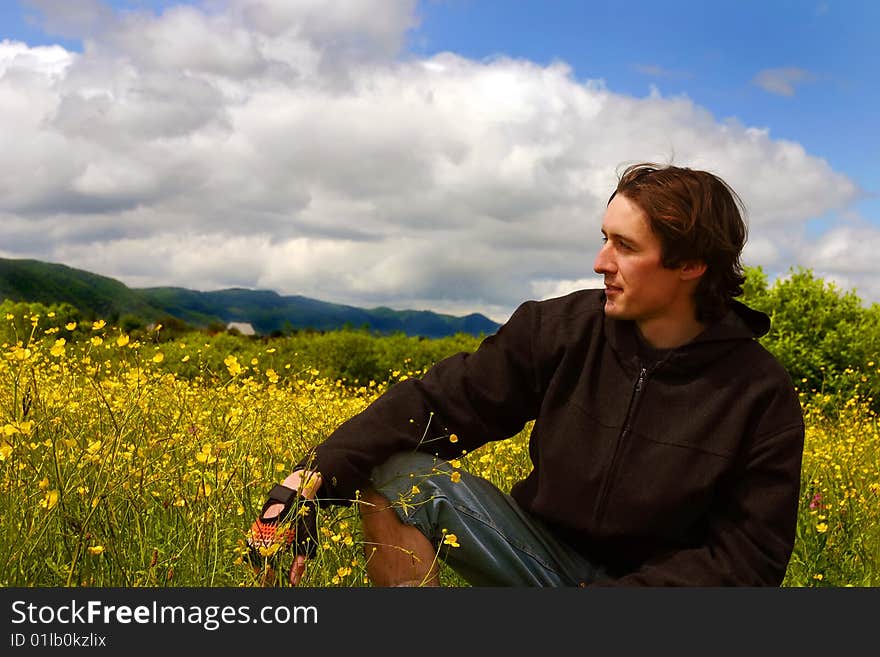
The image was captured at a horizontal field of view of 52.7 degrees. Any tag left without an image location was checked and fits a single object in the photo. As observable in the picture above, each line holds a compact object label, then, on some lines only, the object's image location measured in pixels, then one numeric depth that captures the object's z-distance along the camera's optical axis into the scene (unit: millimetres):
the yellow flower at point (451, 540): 2553
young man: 2646
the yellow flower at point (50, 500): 2156
